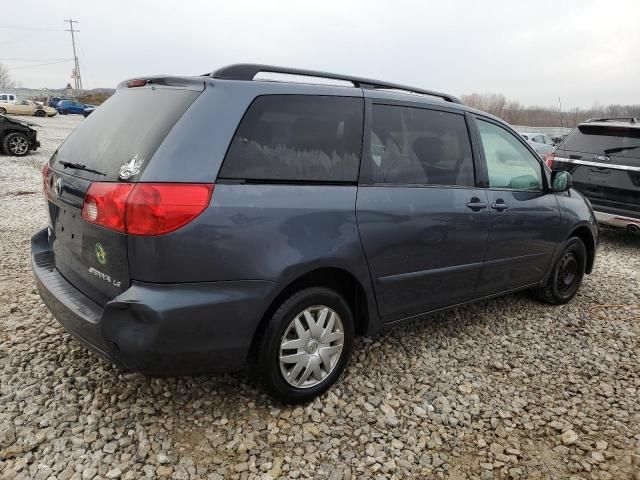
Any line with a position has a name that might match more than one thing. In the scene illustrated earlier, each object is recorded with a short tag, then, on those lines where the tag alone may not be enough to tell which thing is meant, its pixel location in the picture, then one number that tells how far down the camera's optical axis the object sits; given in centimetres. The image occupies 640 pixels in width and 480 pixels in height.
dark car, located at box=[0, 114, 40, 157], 1339
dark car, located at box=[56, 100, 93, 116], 4809
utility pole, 7112
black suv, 620
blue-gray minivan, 207
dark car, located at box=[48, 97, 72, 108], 5210
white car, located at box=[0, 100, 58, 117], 3741
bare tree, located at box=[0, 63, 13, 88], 8929
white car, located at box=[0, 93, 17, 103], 3861
